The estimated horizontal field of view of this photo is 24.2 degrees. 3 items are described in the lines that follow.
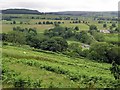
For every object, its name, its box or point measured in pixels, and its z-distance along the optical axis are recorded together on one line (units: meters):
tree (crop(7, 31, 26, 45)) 67.81
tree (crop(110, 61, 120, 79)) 28.33
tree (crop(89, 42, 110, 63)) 52.66
